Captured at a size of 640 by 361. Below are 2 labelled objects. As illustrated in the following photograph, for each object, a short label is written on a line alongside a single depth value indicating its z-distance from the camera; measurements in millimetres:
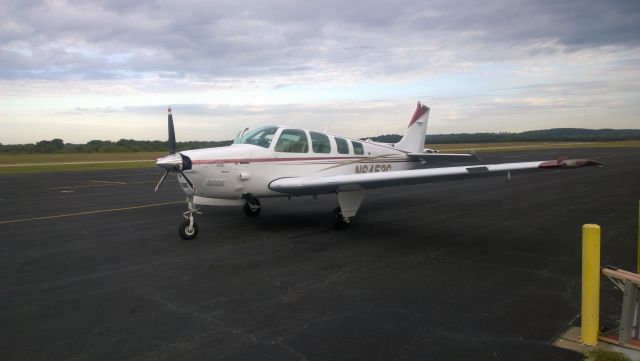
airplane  9508
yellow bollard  4348
